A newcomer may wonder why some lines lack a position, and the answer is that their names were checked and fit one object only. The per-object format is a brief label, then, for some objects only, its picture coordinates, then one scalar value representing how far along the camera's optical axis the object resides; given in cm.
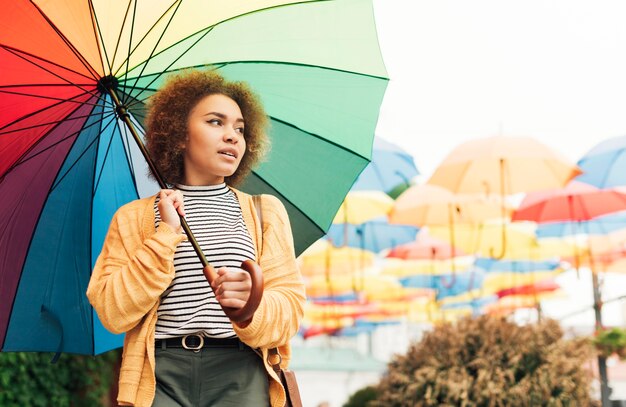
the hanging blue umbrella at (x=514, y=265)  1942
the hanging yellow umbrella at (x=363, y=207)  1402
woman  289
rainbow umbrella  351
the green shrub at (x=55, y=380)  678
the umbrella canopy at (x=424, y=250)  1820
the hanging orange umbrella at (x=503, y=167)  1148
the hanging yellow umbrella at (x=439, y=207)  1357
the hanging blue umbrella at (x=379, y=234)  1614
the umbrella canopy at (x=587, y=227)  1510
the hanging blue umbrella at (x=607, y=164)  1142
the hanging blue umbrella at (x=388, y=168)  1246
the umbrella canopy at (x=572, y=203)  1236
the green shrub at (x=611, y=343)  1116
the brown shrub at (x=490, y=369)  810
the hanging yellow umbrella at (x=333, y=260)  1722
